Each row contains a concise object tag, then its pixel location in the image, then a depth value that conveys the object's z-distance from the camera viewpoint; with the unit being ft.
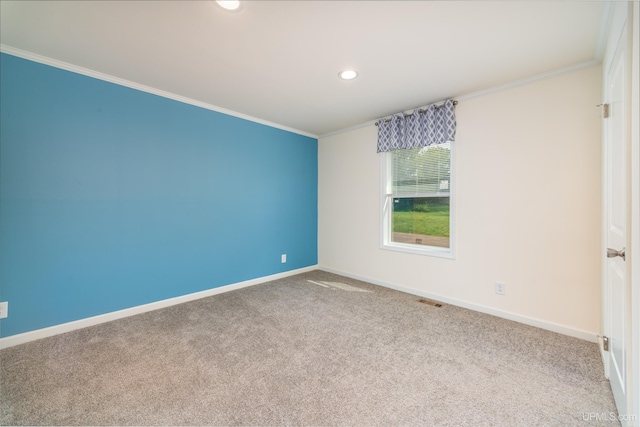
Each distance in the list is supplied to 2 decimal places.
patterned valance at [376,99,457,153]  9.76
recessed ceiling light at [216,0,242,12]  5.12
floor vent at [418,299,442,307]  9.90
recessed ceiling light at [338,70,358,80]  7.82
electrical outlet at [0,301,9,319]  6.73
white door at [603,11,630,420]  4.21
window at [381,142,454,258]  10.35
